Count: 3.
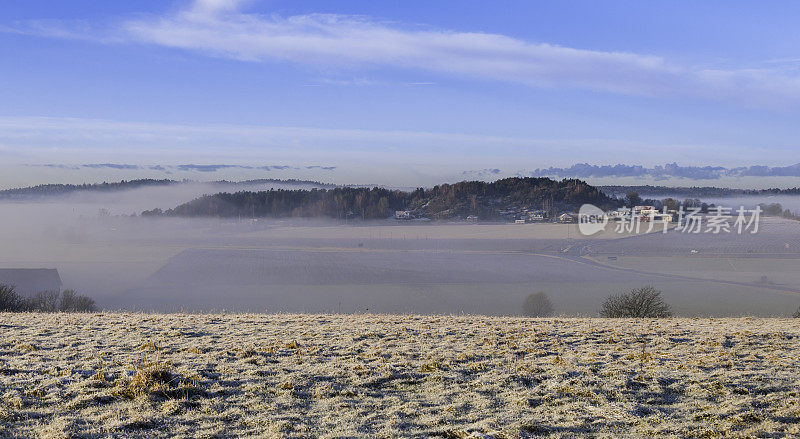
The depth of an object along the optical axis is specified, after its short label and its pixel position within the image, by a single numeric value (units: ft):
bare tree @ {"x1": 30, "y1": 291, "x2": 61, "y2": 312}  126.34
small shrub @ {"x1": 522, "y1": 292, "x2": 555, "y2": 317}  163.02
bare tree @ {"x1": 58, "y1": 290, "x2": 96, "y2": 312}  150.43
